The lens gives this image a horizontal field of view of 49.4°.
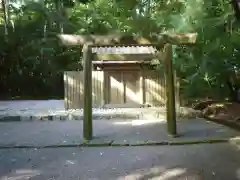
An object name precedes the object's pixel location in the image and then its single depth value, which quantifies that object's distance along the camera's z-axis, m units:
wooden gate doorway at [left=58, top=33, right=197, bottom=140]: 5.14
